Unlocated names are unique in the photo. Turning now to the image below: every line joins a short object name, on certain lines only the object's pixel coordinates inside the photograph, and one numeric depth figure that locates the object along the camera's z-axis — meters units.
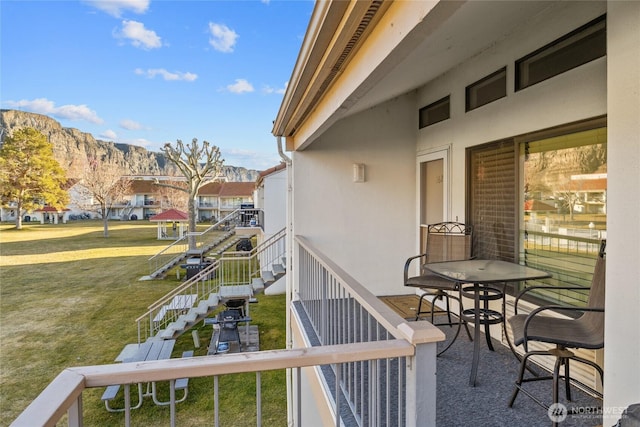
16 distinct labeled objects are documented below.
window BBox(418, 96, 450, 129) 4.79
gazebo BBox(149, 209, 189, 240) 22.12
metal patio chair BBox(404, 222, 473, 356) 3.62
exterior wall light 5.33
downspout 5.27
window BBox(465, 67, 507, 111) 3.71
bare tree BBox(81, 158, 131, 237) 27.48
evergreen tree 31.50
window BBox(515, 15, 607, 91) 2.63
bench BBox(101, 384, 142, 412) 6.61
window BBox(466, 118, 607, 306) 2.81
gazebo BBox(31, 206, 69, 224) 41.94
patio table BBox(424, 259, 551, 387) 2.67
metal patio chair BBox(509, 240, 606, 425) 2.04
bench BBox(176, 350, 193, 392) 7.02
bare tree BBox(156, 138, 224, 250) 19.81
